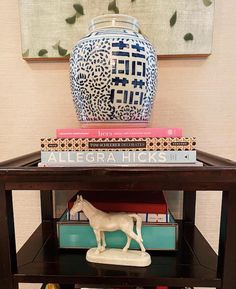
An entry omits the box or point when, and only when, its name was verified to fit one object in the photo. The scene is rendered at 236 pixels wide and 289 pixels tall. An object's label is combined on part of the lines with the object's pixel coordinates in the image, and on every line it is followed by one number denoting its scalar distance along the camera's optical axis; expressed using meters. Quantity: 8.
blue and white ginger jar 0.44
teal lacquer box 0.52
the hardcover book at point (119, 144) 0.41
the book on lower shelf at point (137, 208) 0.52
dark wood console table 0.39
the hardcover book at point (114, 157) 0.41
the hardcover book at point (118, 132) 0.42
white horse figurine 0.49
